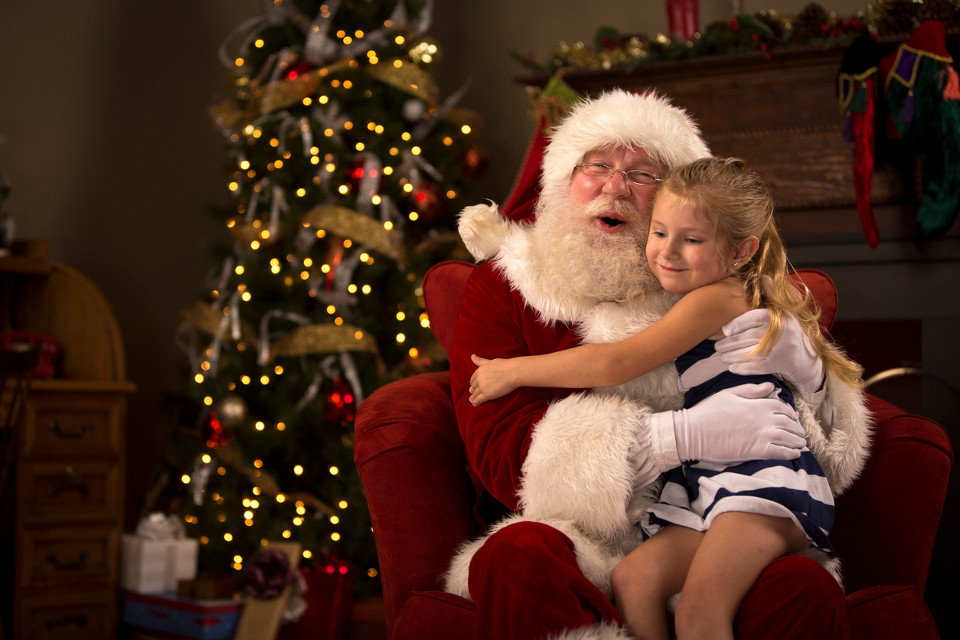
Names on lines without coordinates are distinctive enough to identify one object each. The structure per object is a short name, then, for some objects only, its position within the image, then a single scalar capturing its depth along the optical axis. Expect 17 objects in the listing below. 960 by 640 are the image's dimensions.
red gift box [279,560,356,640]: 3.16
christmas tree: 3.28
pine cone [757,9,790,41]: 3.13
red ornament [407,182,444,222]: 3.42
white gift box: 3.10
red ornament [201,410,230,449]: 3.32
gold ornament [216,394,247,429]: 3.25
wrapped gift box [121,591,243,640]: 3.03
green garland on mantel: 2.99
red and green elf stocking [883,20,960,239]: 2.83
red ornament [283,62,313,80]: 3.47
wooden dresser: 2.85
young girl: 1.42
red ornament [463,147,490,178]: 3.66
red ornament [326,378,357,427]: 3.26
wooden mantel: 3.08
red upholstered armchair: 1.68
